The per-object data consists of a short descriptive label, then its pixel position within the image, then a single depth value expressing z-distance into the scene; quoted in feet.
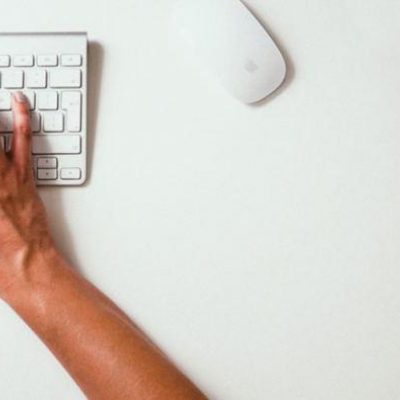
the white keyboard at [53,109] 2.24
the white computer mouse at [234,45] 2.24
